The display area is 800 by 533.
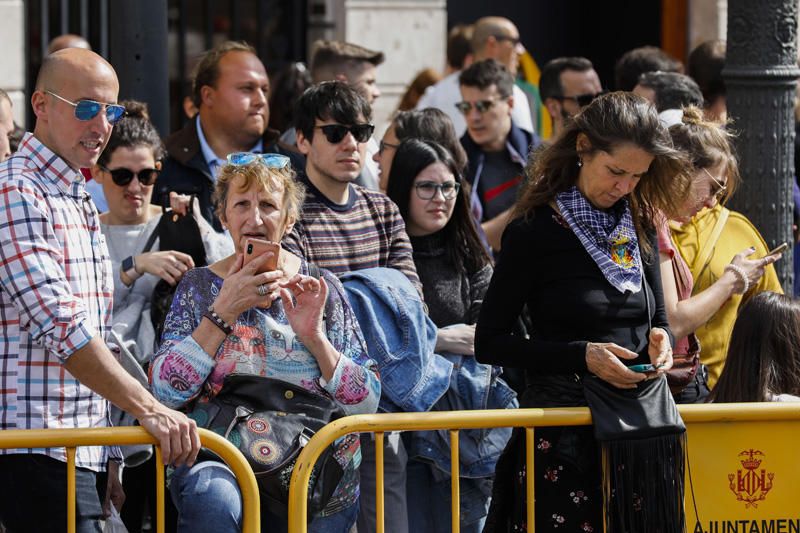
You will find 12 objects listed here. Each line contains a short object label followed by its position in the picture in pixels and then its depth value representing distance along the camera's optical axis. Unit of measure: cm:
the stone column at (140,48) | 1073
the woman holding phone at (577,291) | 837
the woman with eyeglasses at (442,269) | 1015
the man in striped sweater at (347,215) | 978
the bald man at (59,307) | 755
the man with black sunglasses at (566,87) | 1550
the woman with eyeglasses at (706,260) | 987
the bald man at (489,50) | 1720
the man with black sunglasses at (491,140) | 1395
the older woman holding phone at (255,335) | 816
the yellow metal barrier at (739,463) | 873
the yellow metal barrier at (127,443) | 751
